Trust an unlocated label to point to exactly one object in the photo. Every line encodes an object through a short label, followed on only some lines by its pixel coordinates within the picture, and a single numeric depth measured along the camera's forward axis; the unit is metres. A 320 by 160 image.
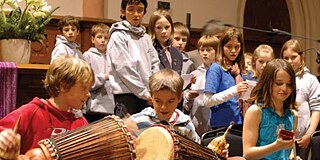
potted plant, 3.94
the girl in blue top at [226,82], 4.00
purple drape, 3.54
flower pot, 3.92
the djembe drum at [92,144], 2.09
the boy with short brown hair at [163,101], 2.92
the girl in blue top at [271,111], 3.22
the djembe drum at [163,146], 2.32
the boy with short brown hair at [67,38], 4.63
